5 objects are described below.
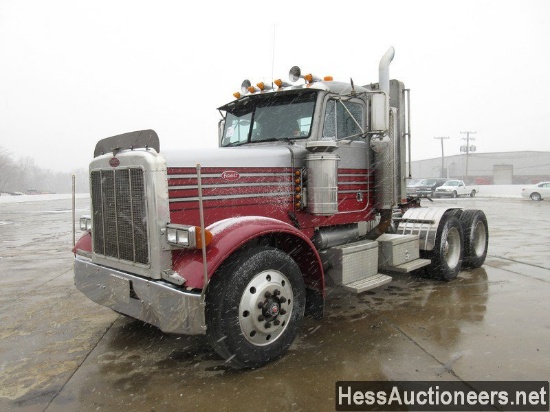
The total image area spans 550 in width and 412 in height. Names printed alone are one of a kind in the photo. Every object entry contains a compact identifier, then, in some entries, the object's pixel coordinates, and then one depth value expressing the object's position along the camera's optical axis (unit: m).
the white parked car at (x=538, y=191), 27.28
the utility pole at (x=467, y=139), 58.58
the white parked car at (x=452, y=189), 33.41
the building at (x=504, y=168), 65.50
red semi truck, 3.30
